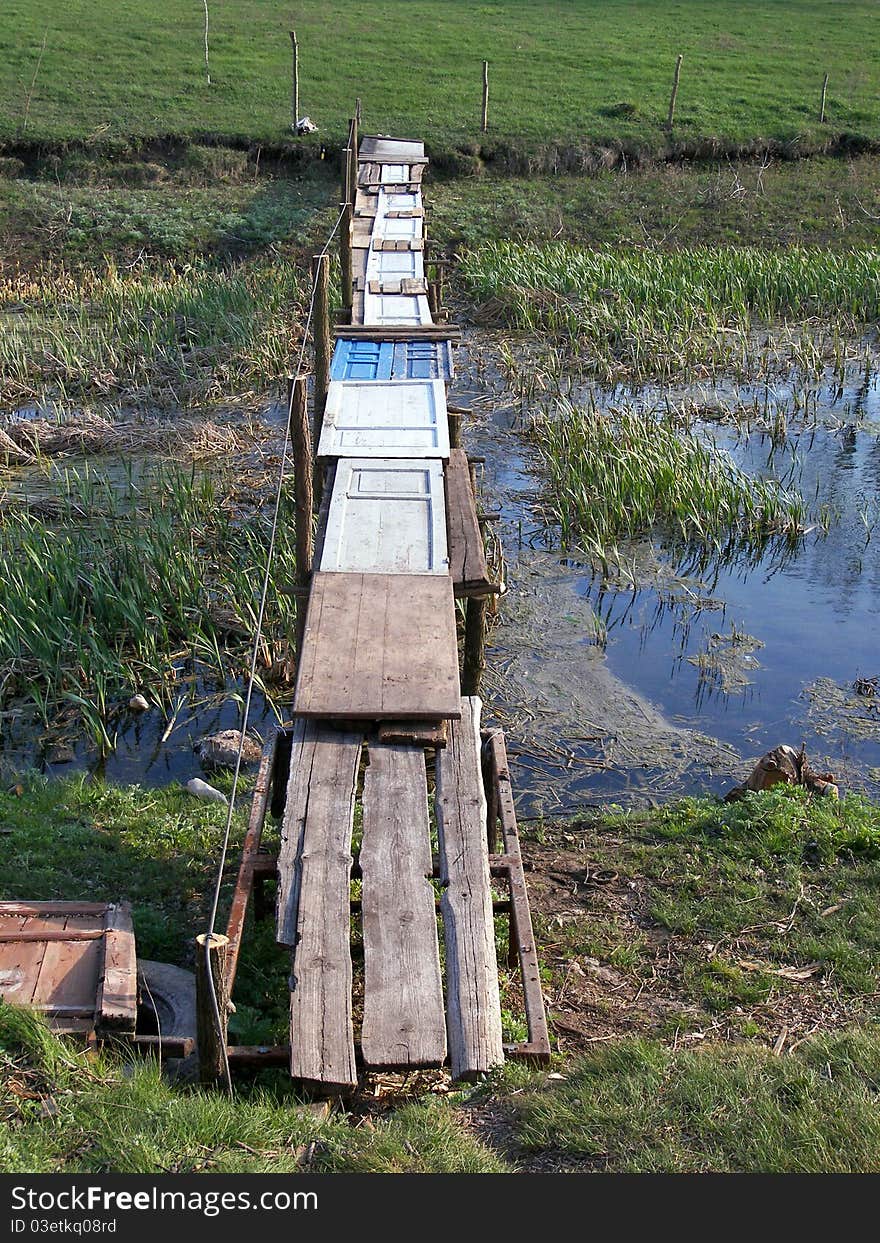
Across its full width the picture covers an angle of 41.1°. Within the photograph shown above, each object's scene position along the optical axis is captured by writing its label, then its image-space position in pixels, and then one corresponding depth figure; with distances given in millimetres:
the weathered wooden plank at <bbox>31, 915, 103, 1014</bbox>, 4250
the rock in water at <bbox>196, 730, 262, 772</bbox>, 7430
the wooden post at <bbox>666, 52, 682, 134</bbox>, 23500
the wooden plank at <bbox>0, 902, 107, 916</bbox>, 4769
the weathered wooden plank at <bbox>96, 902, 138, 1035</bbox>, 4145
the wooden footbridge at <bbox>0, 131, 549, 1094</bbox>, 3904
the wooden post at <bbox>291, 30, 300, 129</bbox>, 22152
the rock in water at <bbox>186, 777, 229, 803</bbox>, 6902
